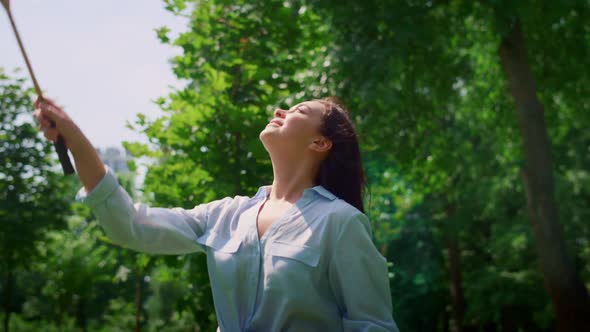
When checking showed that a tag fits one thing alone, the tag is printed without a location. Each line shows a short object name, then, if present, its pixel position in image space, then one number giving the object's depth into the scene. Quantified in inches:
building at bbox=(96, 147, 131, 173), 2721.9
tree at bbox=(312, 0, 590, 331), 384.2
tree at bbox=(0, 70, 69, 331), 464.8
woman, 76.9
